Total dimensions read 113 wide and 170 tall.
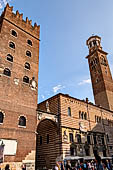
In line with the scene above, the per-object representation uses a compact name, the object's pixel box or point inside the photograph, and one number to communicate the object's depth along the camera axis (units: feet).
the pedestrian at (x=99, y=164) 27.32
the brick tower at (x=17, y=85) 52.75
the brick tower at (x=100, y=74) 122.62
